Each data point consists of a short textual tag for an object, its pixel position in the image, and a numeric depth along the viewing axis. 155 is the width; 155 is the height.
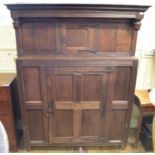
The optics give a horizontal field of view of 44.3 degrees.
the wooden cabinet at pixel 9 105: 1.90
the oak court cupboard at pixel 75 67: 1.65
